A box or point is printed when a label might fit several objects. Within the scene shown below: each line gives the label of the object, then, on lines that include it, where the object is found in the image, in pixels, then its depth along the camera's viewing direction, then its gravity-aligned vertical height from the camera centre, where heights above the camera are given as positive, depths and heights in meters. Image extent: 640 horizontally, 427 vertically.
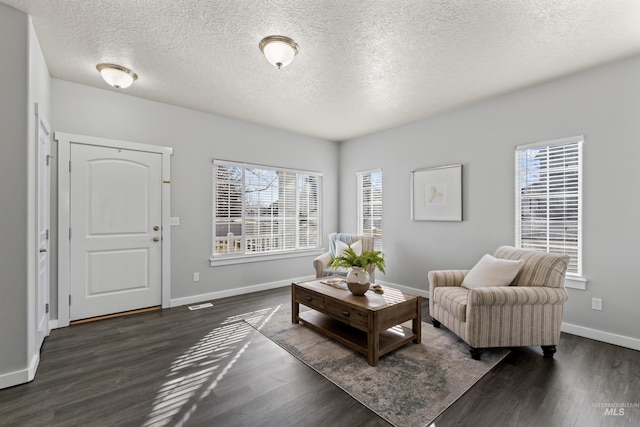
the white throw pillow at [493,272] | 2.72 -0.58
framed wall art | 3.97 +0.28
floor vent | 3.81 -1.27
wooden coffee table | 2.42 -0.95
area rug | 1.88 -1.25
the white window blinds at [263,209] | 4.36 +0.04
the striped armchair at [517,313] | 2.46 -0.86
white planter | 2.81 -0.67
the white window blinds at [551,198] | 3.03 +0.17
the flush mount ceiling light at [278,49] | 2.39 +1.37
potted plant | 2.81 -0.55
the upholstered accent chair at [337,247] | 4.32 -0.58
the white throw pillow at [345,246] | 4.58 -0.54
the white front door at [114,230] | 3.28 -0.23
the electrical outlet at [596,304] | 2.85 -0.89
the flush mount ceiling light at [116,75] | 2.87 +1.38
